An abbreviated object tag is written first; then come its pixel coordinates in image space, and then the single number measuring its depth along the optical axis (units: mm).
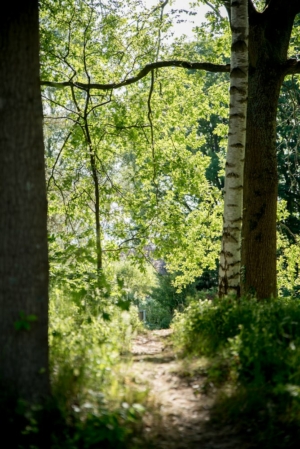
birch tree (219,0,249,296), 15109
